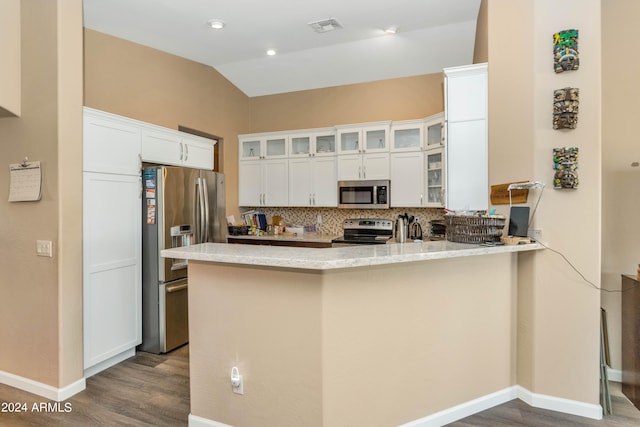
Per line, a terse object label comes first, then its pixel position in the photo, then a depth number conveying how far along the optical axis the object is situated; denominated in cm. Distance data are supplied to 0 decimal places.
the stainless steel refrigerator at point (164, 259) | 337
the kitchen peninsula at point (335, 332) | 189
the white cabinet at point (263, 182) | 538
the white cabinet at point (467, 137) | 282
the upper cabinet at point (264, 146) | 540
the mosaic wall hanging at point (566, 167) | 239
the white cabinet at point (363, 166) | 478
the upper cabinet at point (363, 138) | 478
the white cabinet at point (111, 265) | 289
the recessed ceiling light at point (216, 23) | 358
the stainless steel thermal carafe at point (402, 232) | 395
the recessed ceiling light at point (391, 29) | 385
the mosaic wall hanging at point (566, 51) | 240
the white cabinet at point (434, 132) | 423
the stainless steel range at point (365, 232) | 472
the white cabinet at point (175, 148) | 350
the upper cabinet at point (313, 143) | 513
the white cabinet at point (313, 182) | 509
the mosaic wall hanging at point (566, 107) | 239
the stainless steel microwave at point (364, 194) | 475
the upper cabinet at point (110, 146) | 287
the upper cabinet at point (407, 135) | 459
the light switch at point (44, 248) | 265
